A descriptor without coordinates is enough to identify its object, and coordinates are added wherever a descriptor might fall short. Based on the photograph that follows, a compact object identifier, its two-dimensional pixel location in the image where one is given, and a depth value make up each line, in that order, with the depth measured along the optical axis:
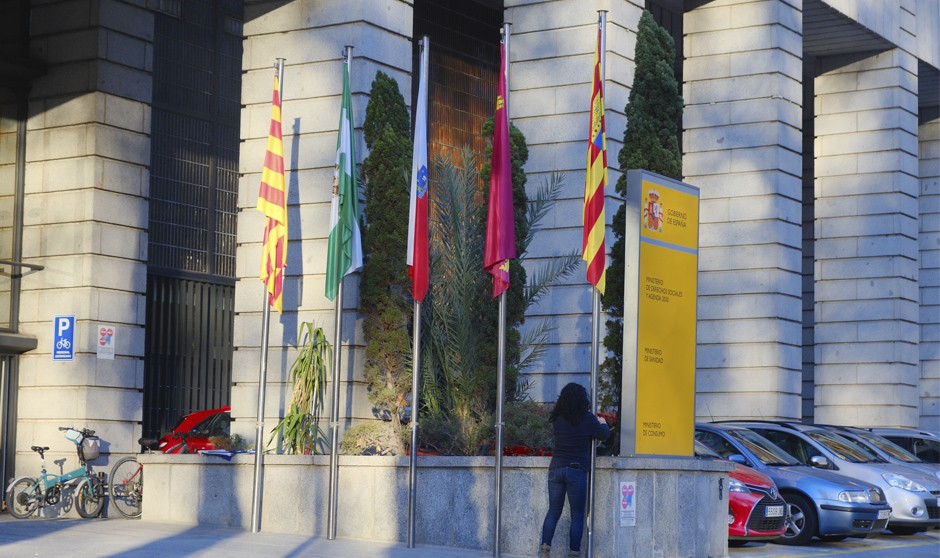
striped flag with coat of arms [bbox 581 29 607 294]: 17.03
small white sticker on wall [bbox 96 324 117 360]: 21.78
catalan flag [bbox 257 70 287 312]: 19.55
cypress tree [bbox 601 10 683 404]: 19.14
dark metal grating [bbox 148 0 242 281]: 25.25
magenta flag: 17.33
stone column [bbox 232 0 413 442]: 21.02
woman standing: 15.80
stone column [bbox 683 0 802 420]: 29.05
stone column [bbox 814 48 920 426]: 35.38
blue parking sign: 21.62
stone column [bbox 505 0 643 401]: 24.25
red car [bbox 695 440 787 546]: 19.52
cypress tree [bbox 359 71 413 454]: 19.66
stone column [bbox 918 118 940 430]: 41.03
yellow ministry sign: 16.78
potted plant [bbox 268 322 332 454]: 19.45
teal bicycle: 20.16
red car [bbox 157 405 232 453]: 22.52
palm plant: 18.77
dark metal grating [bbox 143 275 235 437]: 24.73
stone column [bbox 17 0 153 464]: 21.72
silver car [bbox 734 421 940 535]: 22.38
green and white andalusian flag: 18.94
